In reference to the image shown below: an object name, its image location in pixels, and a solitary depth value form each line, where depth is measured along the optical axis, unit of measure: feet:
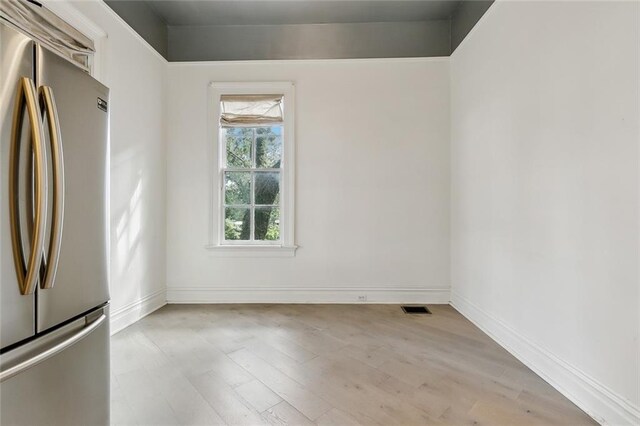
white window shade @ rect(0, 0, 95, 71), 5.04
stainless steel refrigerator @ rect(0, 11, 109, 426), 2.75
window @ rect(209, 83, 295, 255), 9.89
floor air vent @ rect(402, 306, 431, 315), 8.87
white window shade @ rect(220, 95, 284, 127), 9.89
